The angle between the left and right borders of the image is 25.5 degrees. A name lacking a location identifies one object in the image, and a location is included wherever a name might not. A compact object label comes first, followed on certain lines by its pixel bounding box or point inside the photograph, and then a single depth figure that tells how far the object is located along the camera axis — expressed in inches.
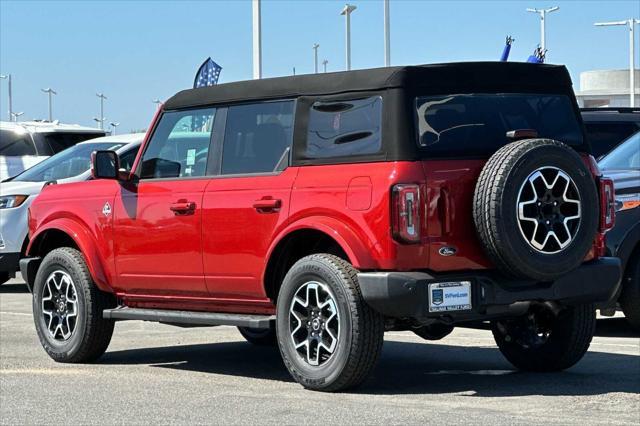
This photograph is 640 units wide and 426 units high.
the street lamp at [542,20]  2908.5
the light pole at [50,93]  4544.8
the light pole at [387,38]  1451.8
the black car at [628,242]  431.5
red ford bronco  312.7
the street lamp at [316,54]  3321.9
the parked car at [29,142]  865.5
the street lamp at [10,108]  4425.4
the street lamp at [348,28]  1665.1
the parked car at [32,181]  610.5
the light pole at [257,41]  1090.7
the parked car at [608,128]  511.5
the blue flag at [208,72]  939.3
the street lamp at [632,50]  2978.8
